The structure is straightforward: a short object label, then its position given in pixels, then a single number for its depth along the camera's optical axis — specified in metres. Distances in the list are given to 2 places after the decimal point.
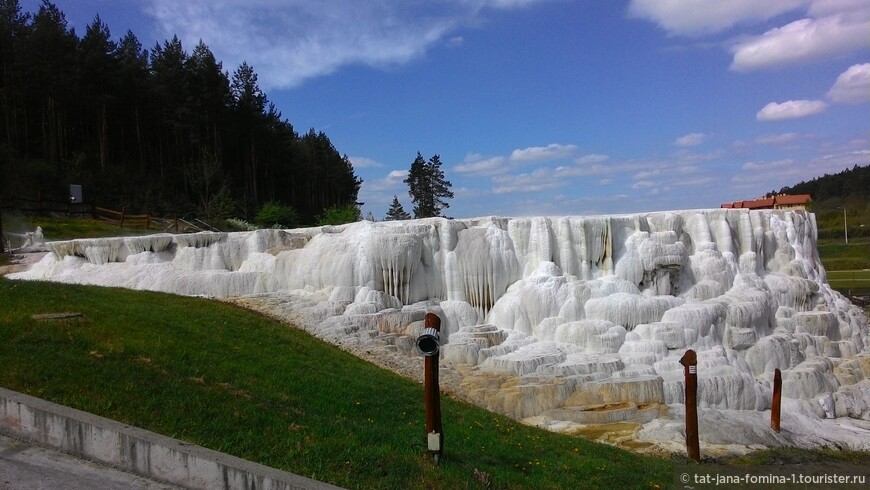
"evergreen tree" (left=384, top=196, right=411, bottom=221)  56.30
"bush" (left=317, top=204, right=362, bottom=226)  42.59
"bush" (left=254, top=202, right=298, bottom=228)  40.08
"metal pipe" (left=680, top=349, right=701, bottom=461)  9.88
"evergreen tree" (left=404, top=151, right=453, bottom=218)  58.41
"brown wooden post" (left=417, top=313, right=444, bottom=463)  5.28
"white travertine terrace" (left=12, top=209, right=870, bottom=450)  14.50
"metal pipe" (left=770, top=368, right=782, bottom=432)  12.91
